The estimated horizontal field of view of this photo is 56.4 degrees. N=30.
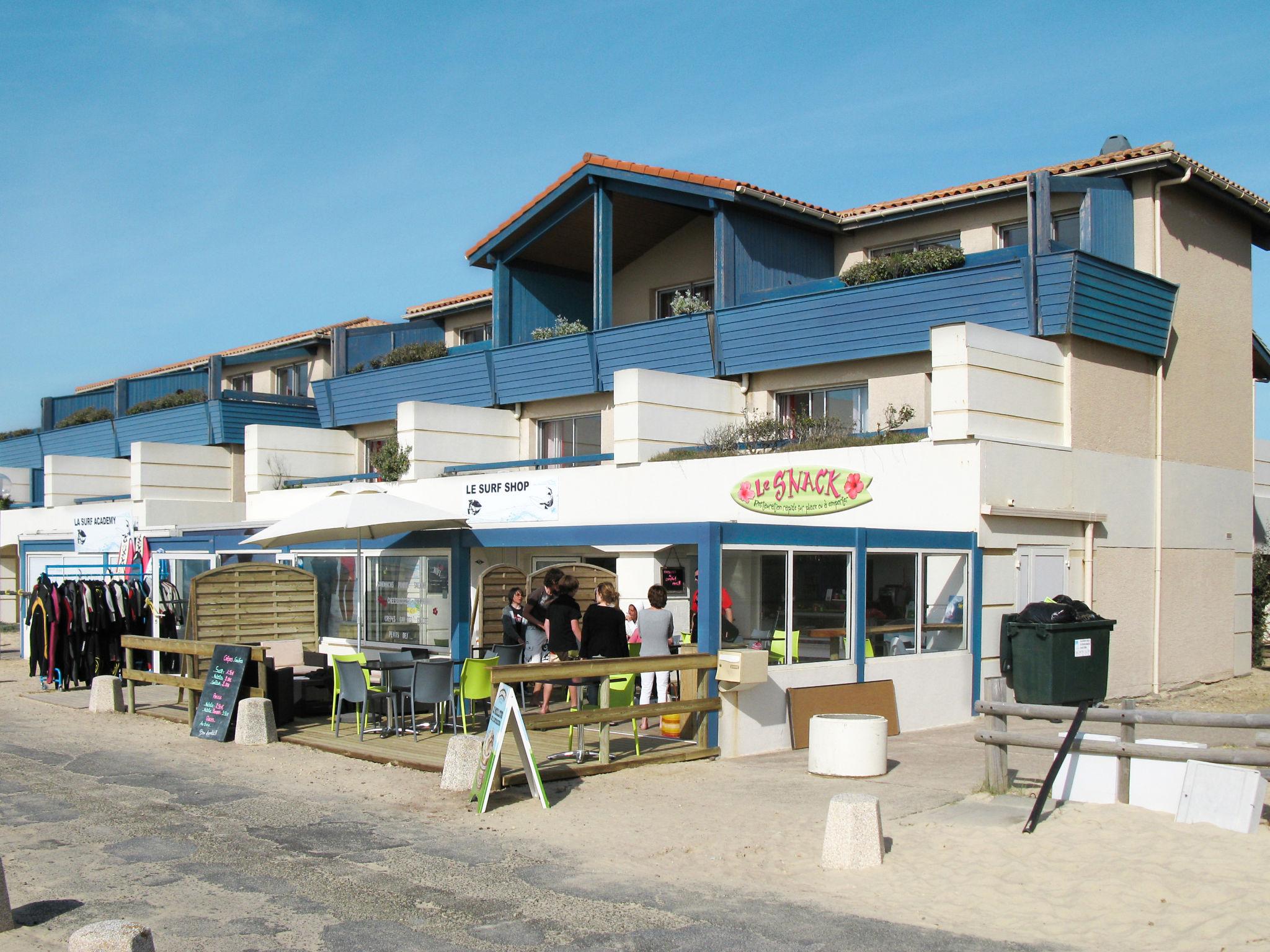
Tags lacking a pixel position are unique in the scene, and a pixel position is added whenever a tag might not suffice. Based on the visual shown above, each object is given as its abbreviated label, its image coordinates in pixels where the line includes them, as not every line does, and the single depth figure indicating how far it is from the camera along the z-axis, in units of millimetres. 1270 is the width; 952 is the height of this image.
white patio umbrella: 14352
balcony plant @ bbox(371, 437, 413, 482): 21406
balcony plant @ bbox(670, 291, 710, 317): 20016
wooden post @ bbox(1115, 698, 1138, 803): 8750
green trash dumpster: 13242
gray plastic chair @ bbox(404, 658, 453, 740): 12070
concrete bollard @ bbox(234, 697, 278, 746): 12781
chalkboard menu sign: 13094
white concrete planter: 10625
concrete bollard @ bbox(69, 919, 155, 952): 5027
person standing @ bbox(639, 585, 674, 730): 12305
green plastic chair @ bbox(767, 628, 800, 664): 12320
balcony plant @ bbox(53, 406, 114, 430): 33781
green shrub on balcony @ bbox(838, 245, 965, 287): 16984
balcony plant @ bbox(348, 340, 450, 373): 25141
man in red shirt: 12023
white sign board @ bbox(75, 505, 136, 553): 24500
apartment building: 13859
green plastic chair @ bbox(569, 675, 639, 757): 12352
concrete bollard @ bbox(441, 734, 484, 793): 10164
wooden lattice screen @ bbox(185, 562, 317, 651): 16031
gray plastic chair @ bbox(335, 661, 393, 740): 12328
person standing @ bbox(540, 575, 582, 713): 13180
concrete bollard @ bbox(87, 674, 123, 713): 15680
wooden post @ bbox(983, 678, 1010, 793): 9570
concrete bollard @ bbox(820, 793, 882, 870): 7609
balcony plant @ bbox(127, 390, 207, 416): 30470
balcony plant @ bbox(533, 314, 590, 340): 22359
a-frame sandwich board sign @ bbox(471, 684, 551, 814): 9508
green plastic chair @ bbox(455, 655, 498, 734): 11930
